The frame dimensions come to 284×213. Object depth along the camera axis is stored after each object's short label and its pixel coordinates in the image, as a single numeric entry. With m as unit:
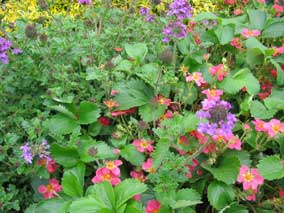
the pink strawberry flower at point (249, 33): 0.54
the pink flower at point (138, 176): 0.40
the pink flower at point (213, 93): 0.44
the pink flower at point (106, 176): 0.38
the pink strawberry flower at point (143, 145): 0.41
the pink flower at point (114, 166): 0.39
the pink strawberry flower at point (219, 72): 0.48
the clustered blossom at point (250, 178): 0.38
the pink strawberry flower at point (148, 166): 0.39
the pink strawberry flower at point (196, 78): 0.46
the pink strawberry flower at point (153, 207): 0.38
